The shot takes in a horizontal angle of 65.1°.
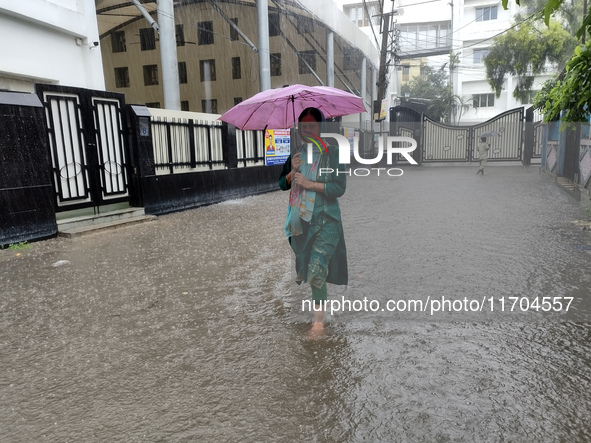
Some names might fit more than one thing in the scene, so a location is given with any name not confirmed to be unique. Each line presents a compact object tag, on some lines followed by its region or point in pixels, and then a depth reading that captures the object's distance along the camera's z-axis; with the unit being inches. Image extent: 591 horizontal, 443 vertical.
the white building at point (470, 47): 1914.4
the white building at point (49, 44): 374.3
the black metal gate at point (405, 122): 971.9
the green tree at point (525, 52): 1196.5
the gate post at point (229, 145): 518.3
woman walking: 137.3
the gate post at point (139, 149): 386.9
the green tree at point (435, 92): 2025.1
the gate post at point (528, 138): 866.8
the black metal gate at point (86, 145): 325.7
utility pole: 915.4
